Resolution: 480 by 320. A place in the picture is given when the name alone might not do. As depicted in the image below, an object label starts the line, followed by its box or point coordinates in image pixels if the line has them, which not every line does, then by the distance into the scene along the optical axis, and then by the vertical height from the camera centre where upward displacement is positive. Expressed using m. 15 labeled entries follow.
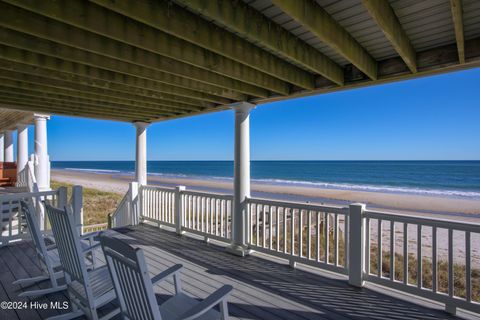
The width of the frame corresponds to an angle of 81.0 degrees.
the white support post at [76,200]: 4.09 -0.59
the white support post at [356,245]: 3.03 -0.93
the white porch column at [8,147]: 10.85 +0.53
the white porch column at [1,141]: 12.45 +0.90
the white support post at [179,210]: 5.13 -0.91
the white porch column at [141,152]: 6.09 +0.18
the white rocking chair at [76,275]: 2.01 -0.92
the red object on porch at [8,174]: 9.56 -0.48
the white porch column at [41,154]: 6.50 +0.15
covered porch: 1.99 +0.91
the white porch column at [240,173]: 4.21 -0.20
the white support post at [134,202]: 5.97 -0.89
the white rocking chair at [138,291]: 1.33 -0.70
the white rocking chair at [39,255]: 2.57 -0.92
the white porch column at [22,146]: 8.74 +0.45
